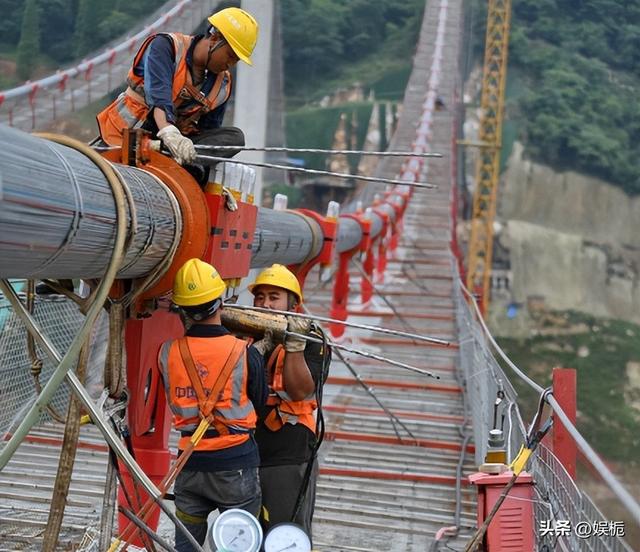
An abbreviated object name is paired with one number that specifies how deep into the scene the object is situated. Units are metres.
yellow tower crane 41.44
